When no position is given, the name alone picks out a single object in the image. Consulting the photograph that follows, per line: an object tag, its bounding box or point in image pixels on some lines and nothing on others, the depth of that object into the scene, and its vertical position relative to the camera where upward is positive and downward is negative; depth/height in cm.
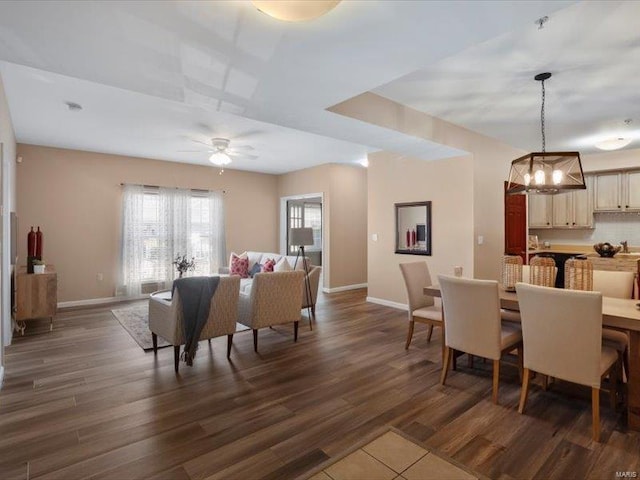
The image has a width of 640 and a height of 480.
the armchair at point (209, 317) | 318 -76
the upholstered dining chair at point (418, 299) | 354 -67
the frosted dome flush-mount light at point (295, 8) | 146 +101
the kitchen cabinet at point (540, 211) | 616 +50
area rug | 396 -117
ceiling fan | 504 +144
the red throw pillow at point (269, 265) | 525 -41
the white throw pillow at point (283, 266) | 499 -40
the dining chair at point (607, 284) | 268 -39
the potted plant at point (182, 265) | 553 -43
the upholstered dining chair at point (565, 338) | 213 -67
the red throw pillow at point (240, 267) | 600 -50
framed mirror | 520 +17
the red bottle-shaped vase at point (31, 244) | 450 -6
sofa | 490 -66
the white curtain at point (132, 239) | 618 +0
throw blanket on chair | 317 -66
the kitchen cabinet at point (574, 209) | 576 +50
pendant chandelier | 289 +56
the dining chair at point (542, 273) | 290 -30
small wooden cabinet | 425 -73
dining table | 220 -75
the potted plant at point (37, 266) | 444 -35
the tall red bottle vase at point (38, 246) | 456 -10
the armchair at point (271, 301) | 367 -70
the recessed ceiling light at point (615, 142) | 441 +126
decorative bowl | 509 -17
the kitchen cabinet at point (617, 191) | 532 +75
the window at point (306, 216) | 841 +59
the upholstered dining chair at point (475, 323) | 259 -68
